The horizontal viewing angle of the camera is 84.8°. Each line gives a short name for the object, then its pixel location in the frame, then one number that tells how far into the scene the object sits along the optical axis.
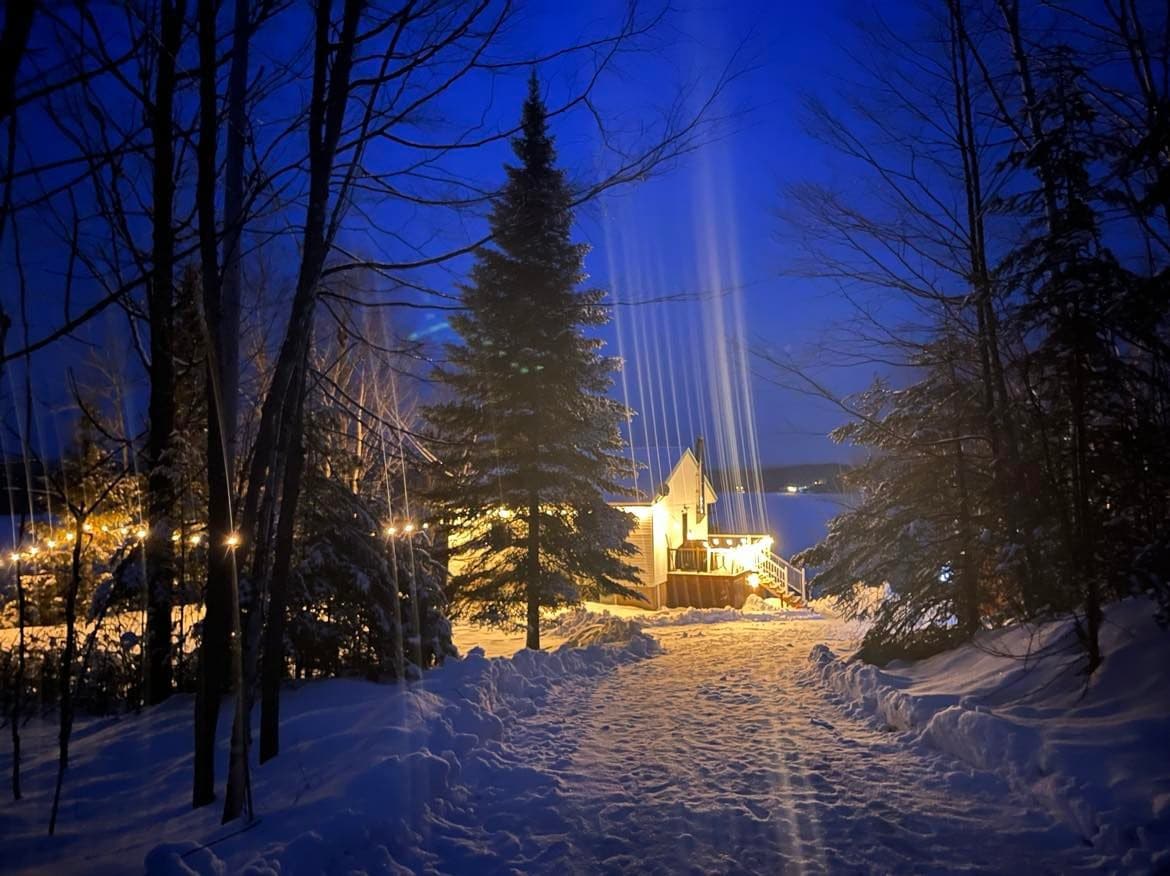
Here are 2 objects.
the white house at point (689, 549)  22.17
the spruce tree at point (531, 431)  12.53
